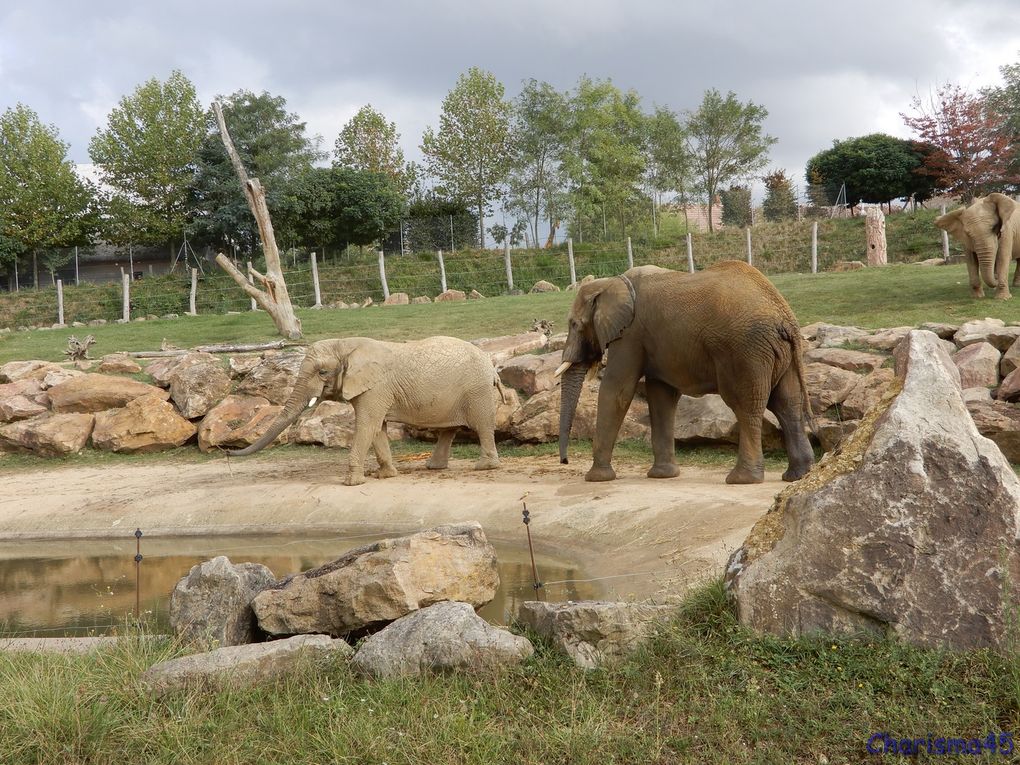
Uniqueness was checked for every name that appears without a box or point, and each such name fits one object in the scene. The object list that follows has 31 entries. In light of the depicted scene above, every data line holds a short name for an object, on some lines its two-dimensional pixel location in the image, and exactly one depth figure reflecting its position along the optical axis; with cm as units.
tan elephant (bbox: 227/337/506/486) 1151
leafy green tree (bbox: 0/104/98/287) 4172
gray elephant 898
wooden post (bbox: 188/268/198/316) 2942
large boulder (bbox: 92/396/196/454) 1446
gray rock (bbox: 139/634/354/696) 482
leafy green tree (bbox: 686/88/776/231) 4625
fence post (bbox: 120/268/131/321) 2875
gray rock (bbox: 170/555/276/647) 618
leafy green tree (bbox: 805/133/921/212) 4116
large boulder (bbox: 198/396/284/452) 1420
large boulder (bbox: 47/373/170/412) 1534
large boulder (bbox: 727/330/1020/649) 454
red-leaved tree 3684
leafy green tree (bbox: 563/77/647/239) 4353
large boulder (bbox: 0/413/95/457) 1438
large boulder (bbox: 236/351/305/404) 1523
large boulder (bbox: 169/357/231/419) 1510
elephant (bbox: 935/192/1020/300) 1697
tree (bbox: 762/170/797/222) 3981
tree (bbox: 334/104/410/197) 4934
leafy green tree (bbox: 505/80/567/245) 4475
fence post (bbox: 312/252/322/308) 2832
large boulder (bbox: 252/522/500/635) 615
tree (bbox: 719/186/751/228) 4409
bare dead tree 2122
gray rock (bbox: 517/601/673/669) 492
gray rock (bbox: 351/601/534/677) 490
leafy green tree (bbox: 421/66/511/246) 4575
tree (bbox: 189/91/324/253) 3819
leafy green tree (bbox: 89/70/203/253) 4191
